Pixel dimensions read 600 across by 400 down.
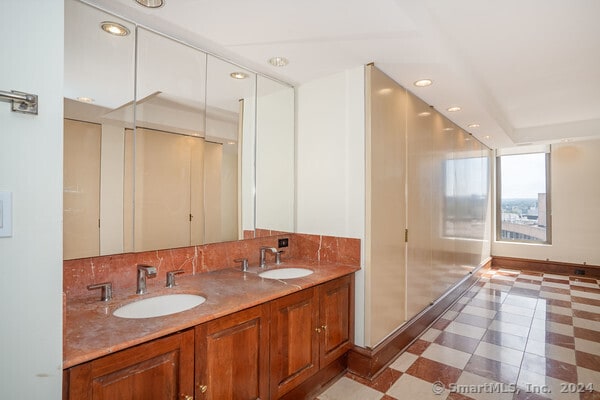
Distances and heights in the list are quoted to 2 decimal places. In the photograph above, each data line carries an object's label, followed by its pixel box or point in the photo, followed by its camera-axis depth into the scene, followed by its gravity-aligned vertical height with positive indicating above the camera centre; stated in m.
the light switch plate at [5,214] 0.89 -0.04
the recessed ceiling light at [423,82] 2.62 +1.06
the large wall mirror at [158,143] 1.60 +0.38
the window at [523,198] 5.83 +0.09
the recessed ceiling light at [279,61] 2.25 +1.07
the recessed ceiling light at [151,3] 1.57 +1.04
